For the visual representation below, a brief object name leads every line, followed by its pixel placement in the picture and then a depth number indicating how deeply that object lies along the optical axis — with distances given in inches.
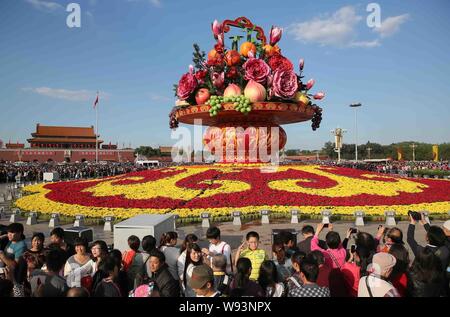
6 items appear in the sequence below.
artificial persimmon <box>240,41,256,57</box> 832.3
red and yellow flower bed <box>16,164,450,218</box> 531.5
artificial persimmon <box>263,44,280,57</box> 835.4
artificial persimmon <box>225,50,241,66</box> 790.5
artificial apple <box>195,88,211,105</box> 783.7
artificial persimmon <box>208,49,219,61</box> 800.0
